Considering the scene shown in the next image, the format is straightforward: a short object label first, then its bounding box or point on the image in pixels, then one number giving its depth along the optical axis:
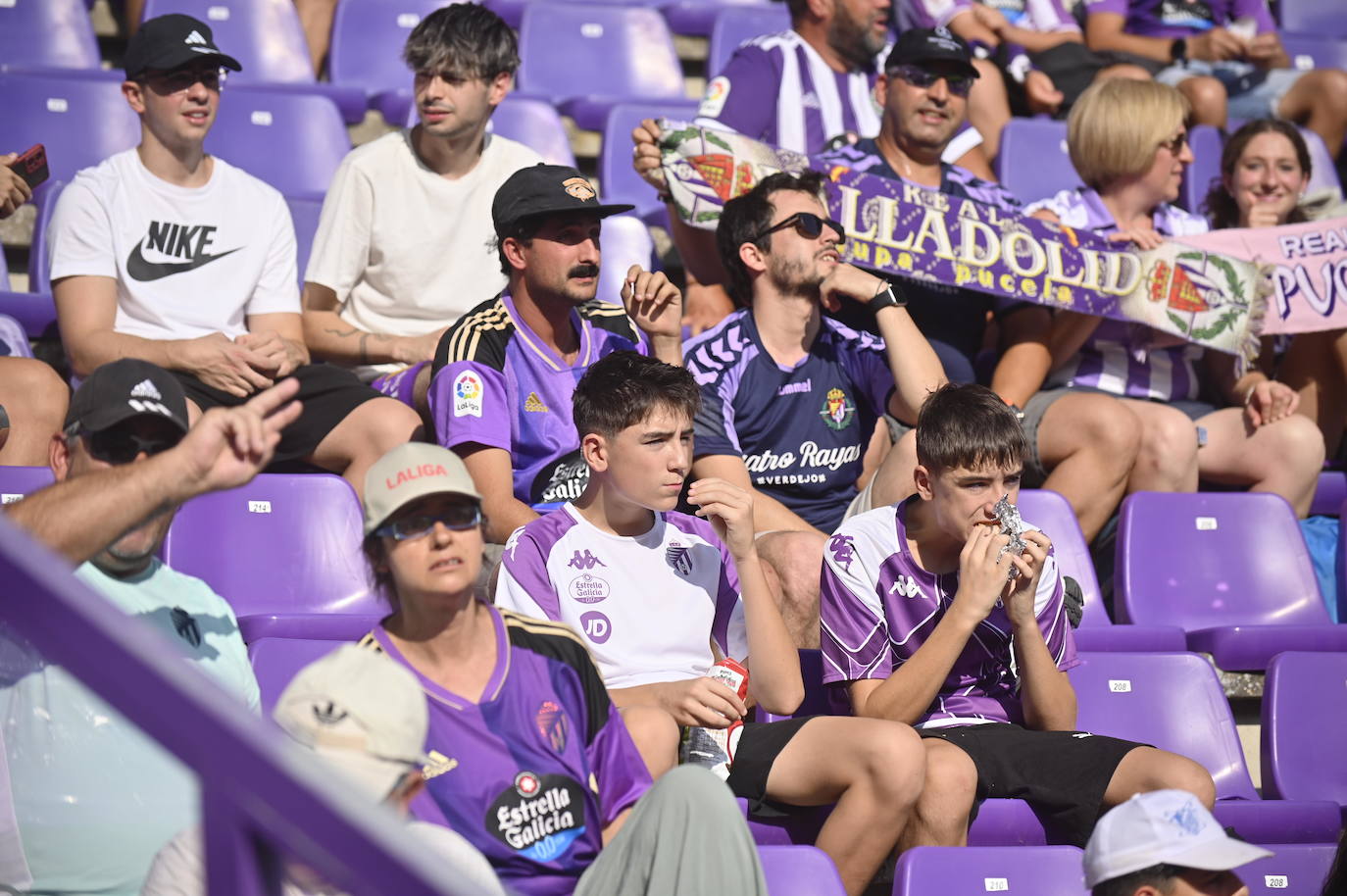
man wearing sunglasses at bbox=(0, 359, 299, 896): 4.35
